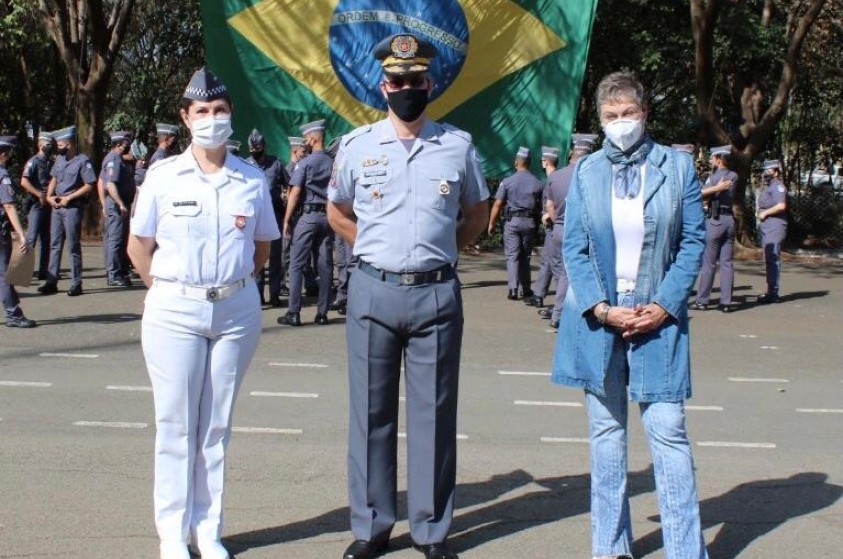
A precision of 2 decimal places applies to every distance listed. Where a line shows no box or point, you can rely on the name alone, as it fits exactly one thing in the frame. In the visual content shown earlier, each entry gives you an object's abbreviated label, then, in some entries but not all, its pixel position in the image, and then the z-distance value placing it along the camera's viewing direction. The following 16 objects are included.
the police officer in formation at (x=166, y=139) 15.37
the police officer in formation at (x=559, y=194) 13.88
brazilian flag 17.53
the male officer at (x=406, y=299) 5.29
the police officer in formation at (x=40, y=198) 16.17
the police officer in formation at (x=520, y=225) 15.93
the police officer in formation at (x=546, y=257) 14.72
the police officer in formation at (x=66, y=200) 15.58
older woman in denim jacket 5.01
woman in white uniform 5.06
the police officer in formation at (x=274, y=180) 14.54
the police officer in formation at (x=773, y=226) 16.27
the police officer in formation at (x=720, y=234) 15.30
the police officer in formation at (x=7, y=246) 12.16
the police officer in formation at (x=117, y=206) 16.25
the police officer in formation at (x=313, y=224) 13.24
